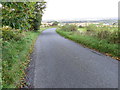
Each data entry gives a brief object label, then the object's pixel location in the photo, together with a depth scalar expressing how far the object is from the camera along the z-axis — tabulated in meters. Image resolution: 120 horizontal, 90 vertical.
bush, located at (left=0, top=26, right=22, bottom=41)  7.53
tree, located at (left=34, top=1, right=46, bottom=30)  17.98
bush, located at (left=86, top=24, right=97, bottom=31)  13.04
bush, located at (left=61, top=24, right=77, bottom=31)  19.84
